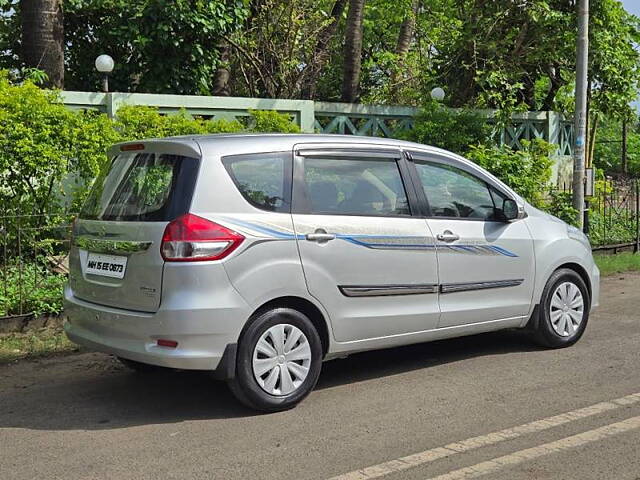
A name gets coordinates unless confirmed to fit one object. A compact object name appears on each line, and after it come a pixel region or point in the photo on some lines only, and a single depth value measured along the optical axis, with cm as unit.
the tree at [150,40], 1339
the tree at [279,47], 1642
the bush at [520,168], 1241
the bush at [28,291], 770
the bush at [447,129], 1317
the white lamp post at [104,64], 1259
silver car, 494
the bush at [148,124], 948
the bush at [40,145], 811
